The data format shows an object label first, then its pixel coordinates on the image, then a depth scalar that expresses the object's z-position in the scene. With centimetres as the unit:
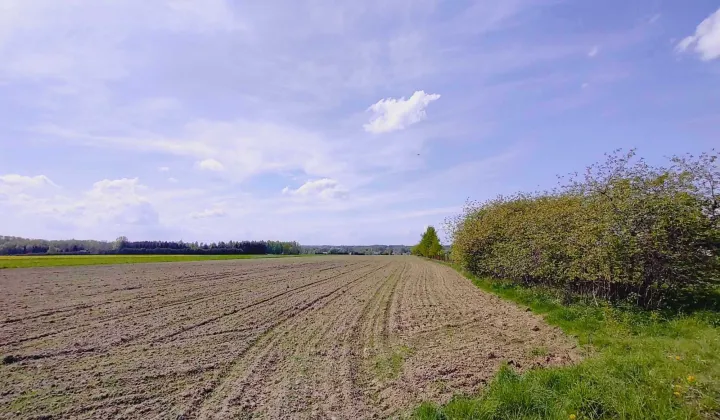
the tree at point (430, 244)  7777
